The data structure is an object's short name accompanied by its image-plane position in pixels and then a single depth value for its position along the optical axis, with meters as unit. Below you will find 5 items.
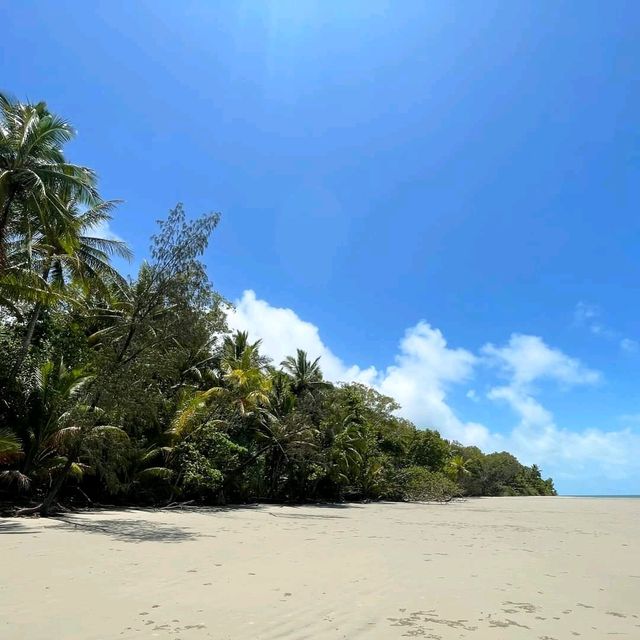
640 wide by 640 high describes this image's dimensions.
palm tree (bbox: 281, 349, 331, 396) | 36.75
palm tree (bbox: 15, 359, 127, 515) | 14.95
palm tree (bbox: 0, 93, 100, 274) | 12.66
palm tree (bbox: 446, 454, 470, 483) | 57.42
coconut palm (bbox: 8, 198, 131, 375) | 14.49
